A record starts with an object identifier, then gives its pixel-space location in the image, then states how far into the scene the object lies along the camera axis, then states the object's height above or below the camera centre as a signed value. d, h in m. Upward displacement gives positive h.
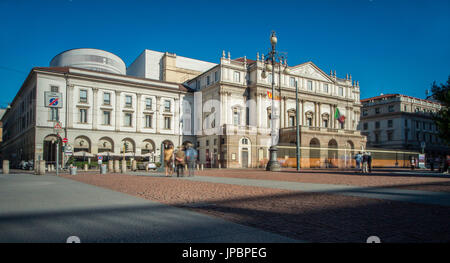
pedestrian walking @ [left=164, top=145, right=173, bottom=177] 18.09 -0.79
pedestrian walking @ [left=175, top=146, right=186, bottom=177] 17.88 -0.67
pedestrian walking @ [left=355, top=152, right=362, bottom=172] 31.12 -1.07
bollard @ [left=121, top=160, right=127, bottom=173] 28.50 -1.71
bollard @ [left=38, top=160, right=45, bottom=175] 23.81 -1.58
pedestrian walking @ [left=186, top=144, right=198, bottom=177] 19.36 -0.55
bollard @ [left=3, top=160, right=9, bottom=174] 26.05 -1.66
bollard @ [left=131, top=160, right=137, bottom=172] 33.43 -2.03
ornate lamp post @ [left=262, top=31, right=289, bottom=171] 24.44 +5.92
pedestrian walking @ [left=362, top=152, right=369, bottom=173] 26.00 -1.09
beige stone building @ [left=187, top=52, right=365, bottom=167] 45.44 +4.70
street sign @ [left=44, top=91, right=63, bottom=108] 19.78 +3.02
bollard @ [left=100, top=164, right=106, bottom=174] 25.79 -1.80
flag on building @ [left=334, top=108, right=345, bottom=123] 43.84 +4.46
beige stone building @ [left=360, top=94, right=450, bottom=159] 71.44 +5.61
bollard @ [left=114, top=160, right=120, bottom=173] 29.88 -1.94
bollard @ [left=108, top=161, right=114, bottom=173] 31.08 -2.06
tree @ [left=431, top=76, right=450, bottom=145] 26.52 +2.57
